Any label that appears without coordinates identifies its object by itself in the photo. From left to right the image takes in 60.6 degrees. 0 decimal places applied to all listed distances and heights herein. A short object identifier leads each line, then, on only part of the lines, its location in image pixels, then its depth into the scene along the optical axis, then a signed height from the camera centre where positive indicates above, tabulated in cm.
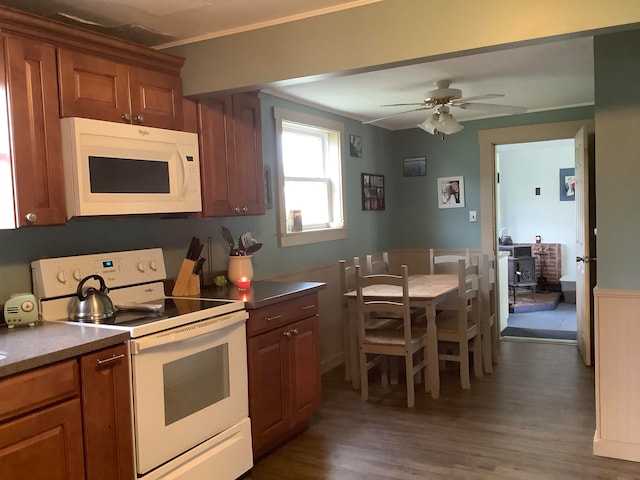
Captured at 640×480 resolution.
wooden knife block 308 -34
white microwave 234 +26
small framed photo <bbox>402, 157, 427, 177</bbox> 593 +50
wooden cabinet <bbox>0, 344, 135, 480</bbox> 176 -68
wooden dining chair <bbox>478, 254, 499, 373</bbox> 437 -79
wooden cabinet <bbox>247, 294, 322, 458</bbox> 288 -86
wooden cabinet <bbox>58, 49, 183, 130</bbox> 236 +62
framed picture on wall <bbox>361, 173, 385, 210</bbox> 544 +23
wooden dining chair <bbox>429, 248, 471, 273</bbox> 496 -47
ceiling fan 392 +75
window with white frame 423 +32
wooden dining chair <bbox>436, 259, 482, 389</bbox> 395 -86
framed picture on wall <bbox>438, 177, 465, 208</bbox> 570 +20
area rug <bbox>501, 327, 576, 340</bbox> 554 -130
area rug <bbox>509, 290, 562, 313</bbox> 723 -129
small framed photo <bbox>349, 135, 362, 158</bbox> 518 +67
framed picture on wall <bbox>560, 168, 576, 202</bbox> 849 +34
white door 440 -33
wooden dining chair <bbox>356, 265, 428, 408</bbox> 370 -87
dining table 385 -64
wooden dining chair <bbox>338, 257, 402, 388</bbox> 416 -86
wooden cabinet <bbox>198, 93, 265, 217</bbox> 304 +38
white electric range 225 -63
